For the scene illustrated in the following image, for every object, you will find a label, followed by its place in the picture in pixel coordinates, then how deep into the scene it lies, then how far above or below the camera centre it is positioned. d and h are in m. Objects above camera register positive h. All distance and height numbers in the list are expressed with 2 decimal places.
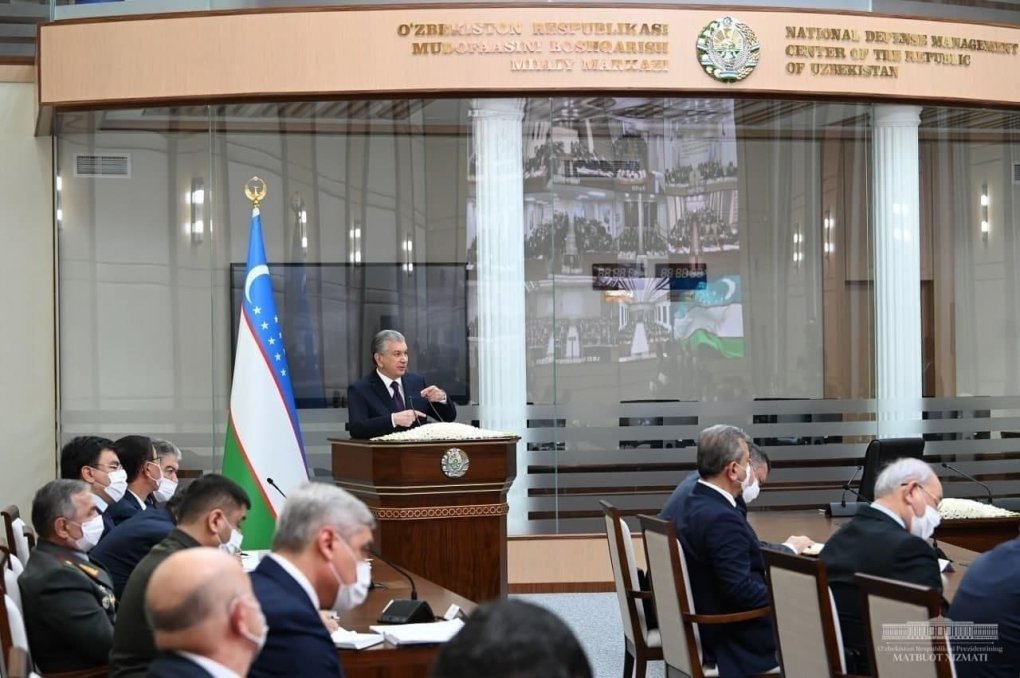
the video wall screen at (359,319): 9.67 +0.20
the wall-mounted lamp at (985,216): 10.38 +0.93
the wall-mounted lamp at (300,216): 9.63 +0.95
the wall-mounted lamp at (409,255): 9.73 +0.66
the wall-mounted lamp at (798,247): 10.53 +0.73
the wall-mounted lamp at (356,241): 9.72 +0.77
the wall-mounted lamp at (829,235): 10.36 +0.81
